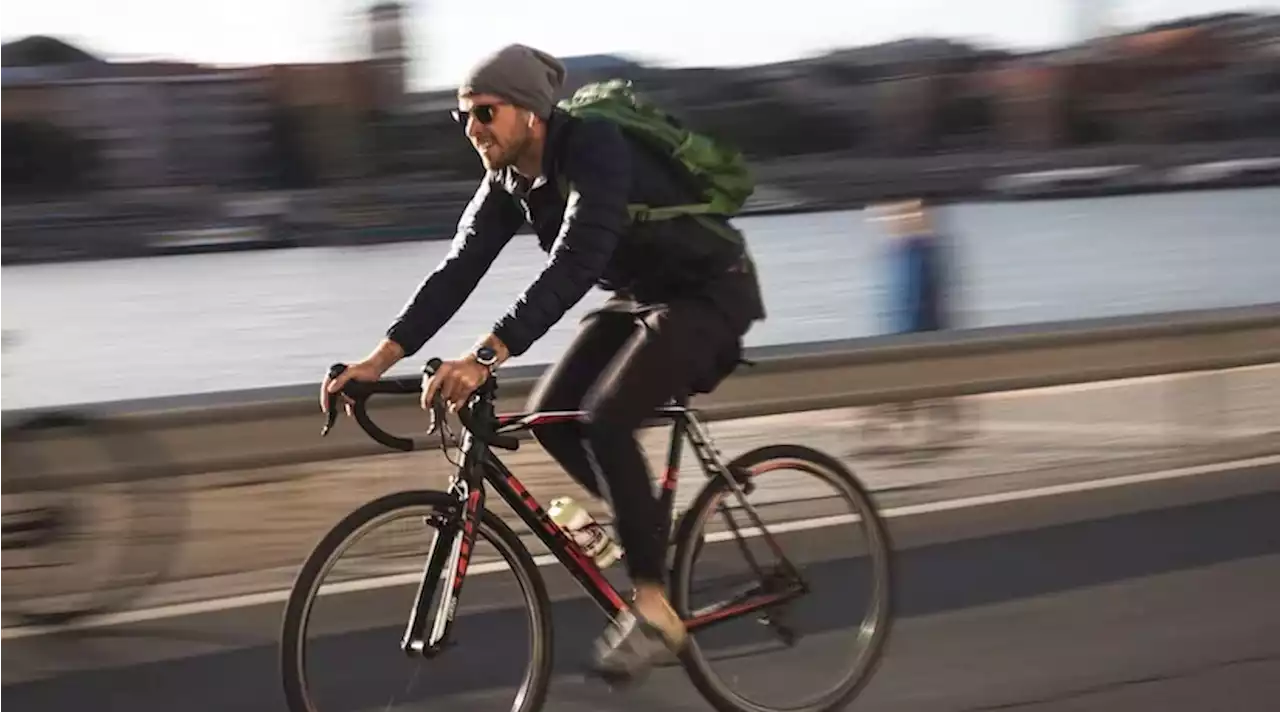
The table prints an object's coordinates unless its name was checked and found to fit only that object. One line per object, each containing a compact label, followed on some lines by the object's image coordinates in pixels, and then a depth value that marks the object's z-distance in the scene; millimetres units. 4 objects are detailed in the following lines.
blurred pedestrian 10789
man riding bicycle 4539
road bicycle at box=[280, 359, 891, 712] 4492
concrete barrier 6730
